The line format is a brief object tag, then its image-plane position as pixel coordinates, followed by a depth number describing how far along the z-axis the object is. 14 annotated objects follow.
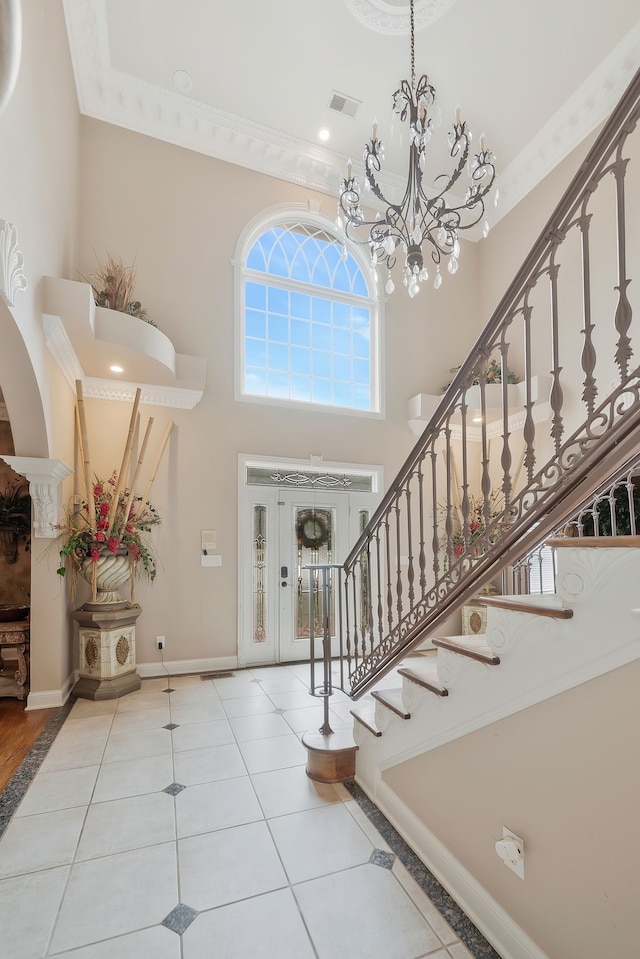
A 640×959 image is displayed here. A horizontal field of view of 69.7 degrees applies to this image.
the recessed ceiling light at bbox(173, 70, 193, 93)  5.27
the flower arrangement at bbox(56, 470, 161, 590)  4.50
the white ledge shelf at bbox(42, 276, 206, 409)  3.82
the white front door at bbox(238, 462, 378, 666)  5.61
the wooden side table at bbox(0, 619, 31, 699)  4.39
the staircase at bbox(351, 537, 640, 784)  1.34
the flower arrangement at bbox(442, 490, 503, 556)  6.06
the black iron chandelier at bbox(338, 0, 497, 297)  3.36
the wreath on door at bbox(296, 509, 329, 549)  5.96
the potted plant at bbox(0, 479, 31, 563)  5.07
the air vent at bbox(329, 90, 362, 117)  5.54
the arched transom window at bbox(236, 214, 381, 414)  6.14
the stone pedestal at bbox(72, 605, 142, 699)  4.41
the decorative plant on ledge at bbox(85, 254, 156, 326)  4.69
